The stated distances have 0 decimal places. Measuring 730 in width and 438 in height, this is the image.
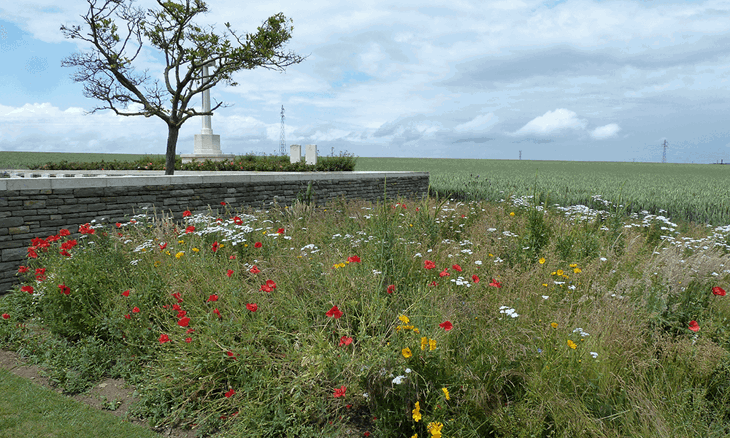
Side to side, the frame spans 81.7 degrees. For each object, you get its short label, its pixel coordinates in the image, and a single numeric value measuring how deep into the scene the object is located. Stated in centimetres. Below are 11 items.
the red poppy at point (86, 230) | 509
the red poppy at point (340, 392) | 271
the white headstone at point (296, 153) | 1867
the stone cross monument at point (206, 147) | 1873
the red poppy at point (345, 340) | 283
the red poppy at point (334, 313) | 277
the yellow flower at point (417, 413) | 247
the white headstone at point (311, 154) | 1761
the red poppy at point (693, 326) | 300
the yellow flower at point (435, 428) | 244
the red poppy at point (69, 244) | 475
